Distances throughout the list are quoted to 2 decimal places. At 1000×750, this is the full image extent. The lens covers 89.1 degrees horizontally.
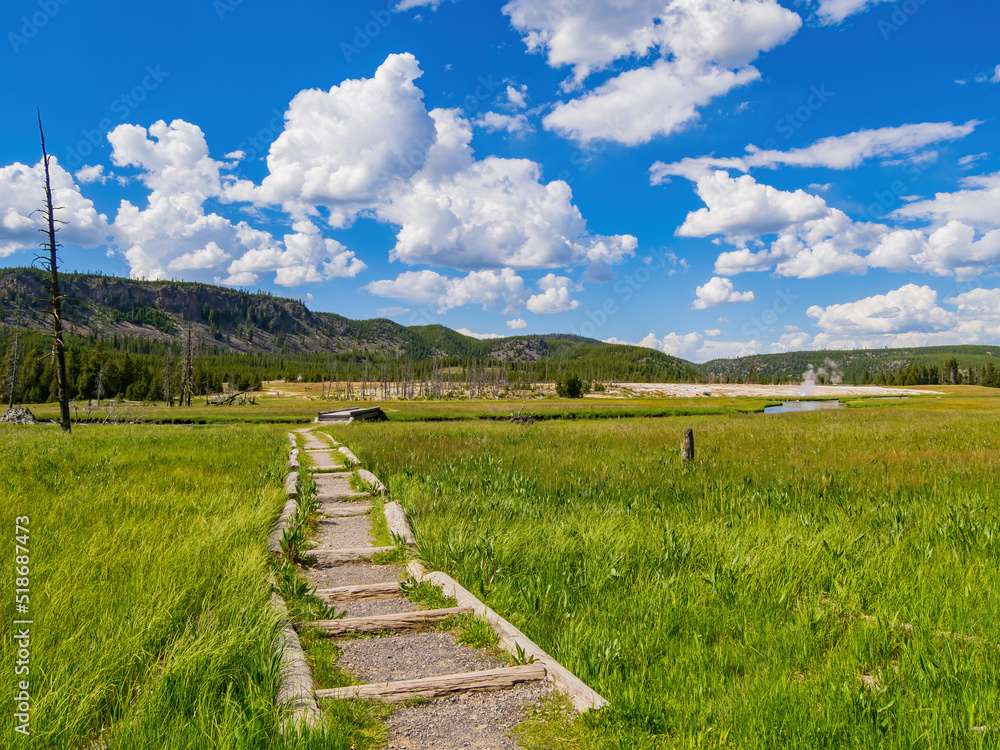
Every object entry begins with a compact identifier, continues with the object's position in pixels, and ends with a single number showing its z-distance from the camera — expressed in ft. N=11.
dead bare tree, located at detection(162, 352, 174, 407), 294.87
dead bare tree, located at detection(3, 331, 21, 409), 296.90
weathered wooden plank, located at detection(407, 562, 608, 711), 11.16
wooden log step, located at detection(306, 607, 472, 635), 15.17
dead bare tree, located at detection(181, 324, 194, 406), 303.68
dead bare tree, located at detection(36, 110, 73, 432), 74.08
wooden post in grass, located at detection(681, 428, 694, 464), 51.83
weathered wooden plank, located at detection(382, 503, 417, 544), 24.22
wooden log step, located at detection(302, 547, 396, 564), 22.20
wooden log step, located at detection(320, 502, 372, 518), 30.99
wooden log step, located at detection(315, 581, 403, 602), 17.94
